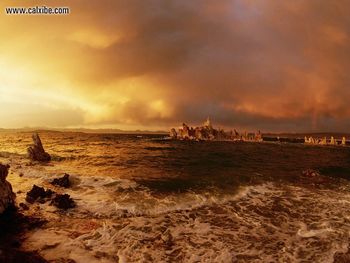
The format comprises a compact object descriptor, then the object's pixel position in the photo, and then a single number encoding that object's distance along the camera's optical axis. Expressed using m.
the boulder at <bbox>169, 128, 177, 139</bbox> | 171.60
